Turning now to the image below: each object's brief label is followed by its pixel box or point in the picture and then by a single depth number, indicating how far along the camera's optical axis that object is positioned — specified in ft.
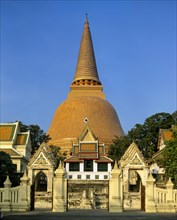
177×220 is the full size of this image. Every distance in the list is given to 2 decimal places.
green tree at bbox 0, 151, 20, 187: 117.29
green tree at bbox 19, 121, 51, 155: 201.57
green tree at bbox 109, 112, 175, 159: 184.03
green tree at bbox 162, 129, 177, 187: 100.62
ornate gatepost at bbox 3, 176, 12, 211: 77.71
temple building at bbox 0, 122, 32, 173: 176.86
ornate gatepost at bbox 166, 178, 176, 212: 79.05
